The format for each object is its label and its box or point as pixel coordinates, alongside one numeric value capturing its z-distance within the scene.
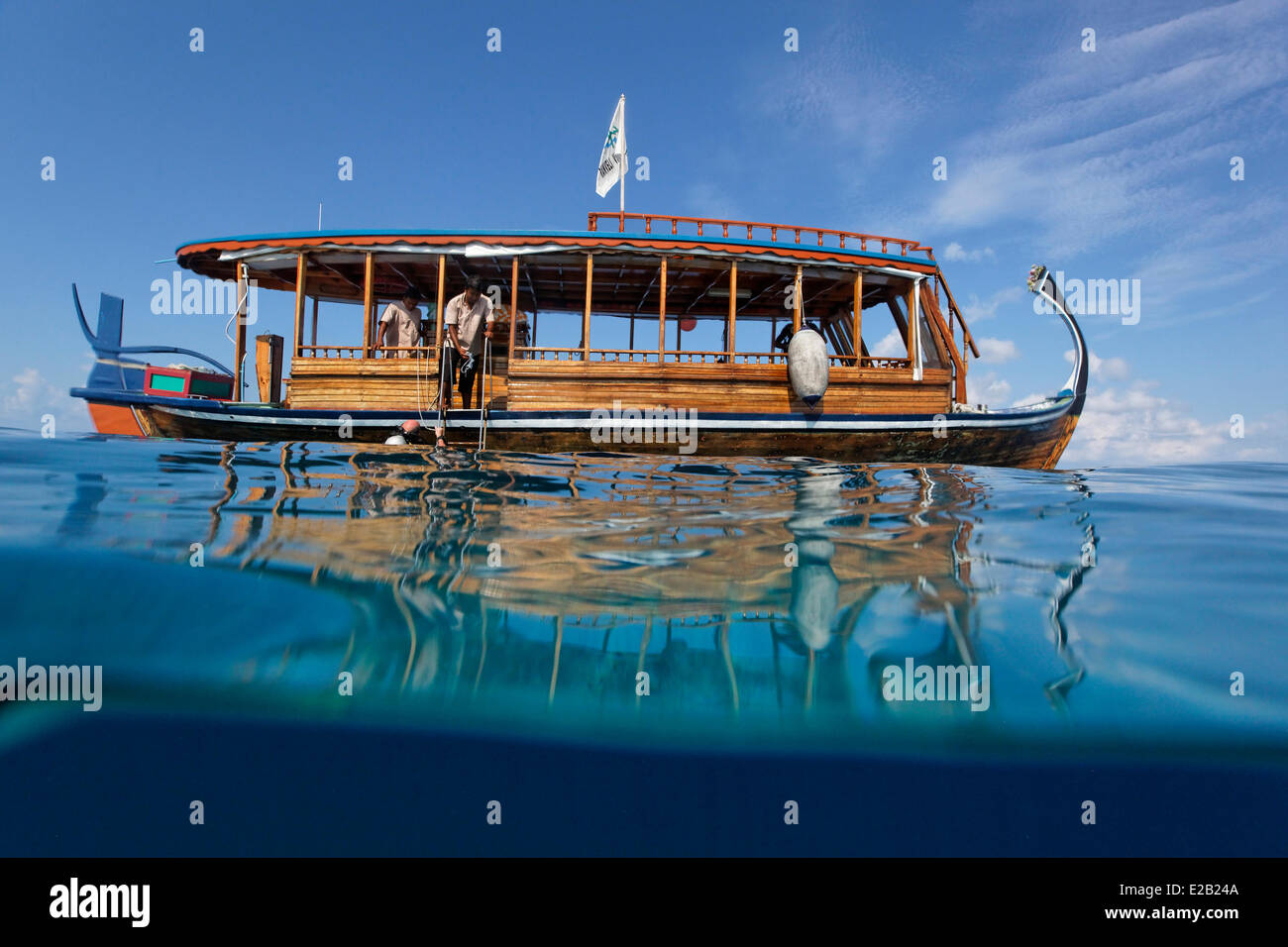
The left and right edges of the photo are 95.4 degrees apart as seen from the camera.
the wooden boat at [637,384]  9.41
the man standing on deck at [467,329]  9.63
